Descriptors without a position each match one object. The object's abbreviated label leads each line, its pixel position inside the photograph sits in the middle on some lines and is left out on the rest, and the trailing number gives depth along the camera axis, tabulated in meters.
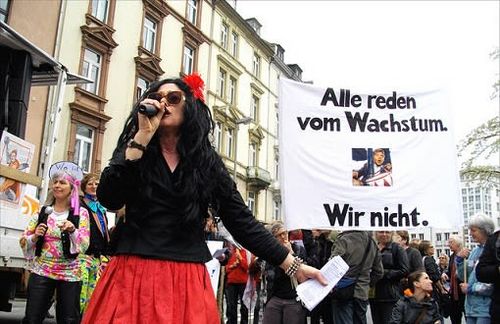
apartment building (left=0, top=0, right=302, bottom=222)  17.70
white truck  5.98
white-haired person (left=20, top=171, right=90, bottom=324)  4.45
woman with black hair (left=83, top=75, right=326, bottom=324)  2.07
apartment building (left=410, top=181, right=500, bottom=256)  83.97
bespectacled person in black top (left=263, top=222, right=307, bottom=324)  5.93
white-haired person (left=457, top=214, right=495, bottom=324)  5.43
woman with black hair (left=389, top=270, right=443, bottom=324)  5.87
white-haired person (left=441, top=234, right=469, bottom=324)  8.22
